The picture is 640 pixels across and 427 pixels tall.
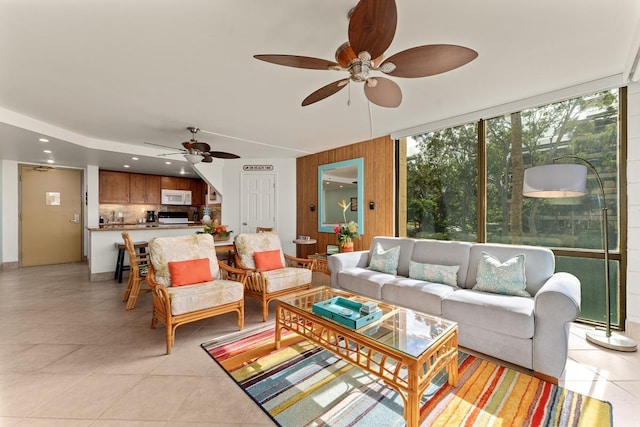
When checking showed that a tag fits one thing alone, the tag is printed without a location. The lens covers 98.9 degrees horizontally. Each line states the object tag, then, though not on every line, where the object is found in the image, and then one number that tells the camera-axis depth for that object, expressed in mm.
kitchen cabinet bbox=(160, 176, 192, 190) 7461
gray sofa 1912
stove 7453
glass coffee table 1450
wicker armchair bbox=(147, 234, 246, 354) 2424
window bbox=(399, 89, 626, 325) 2797
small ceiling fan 3805
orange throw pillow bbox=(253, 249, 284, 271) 3492
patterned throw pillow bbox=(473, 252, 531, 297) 2463
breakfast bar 4836
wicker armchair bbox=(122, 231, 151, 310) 3449
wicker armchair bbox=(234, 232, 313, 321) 3123
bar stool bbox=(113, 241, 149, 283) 4695
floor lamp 2295
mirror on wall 4852
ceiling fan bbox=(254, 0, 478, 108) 1287
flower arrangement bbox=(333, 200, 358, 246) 4344
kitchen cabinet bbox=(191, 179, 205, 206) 7961
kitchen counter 4868
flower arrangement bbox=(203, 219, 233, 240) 4294
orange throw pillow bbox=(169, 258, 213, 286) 2787
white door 6266
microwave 7430
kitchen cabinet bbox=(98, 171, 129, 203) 6555
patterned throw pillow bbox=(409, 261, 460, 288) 2941
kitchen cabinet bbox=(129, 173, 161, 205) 6989
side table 5439
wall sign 6273
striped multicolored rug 1585
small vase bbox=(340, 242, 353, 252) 4348
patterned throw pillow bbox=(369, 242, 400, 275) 3465
